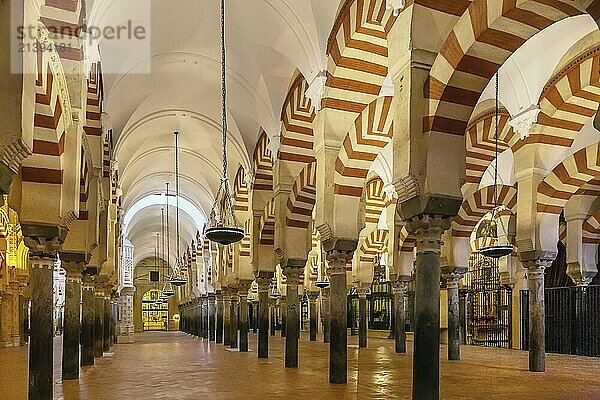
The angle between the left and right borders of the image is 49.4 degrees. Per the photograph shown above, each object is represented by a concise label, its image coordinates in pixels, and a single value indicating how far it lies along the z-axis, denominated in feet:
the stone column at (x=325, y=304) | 56.25
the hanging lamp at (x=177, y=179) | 54.08
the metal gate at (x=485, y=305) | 55.67
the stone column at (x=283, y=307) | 69.78
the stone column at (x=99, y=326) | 39.43
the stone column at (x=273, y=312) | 84.13
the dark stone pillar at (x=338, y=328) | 23.84
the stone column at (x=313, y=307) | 65.40
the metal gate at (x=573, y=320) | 41.19
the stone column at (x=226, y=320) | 53.18
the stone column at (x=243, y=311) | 44.37
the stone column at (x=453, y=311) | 34.06
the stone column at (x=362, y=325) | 47.96
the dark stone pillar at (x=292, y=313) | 30.71
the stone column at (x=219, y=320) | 60.13
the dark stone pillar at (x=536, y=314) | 27.66
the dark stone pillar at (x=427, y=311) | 16.57
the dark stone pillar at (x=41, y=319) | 19.71
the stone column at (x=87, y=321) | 31.83
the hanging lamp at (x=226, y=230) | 26.40
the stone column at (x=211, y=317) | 68.13
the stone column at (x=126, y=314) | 75.44
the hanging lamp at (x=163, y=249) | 82.91
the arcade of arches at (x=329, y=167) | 17.47
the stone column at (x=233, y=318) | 49.74
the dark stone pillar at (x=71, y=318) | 26.20
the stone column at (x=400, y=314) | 42.47
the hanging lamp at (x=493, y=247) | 31.25
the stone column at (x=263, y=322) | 36.40
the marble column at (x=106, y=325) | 45.80
